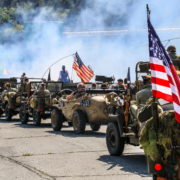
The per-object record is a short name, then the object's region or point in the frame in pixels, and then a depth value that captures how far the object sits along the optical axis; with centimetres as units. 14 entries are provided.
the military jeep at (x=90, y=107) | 1736
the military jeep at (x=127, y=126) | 1159
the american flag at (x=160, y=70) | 678
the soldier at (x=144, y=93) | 1085
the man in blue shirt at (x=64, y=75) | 2883
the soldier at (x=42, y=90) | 2280
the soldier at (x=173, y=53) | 1155
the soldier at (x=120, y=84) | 1878
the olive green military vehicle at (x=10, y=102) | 2573
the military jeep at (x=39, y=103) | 2233
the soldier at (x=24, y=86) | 2558
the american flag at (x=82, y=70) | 2864
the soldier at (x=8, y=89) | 2687
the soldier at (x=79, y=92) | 1831
